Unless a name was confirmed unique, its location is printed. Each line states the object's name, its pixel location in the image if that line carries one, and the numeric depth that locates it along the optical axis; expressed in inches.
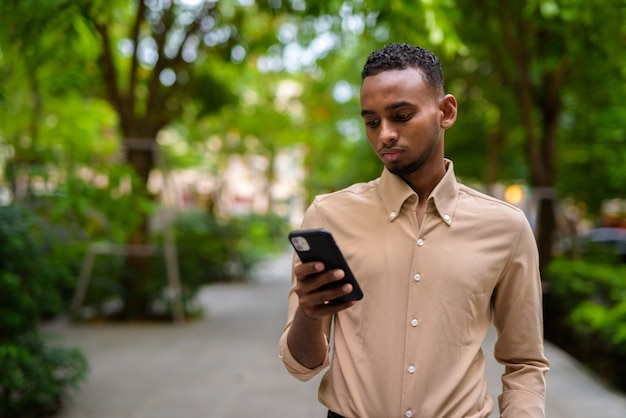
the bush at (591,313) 284.7
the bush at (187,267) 422.6
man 73.1
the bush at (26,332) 205.0
